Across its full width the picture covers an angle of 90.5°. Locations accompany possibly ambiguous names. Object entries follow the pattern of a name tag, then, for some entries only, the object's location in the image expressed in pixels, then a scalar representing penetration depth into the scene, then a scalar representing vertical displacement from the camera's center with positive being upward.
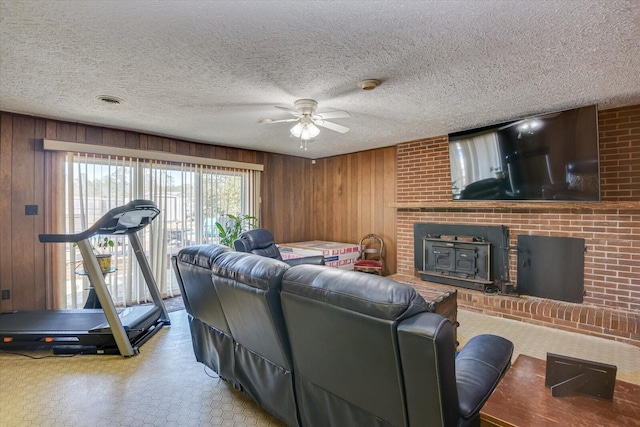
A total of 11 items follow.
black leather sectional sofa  1.04 -0.53
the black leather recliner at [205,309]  1.99 -0.62
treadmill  2.64 -0.93
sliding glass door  3.61 +0.20
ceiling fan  2.85 +0.91
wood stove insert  3.81 -0.50
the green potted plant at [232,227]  4.62 -0.13
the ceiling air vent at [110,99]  2.77 +1.07
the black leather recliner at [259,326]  1.50 -0.56
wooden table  0.99 -0.65
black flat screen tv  3.00 +0.60
